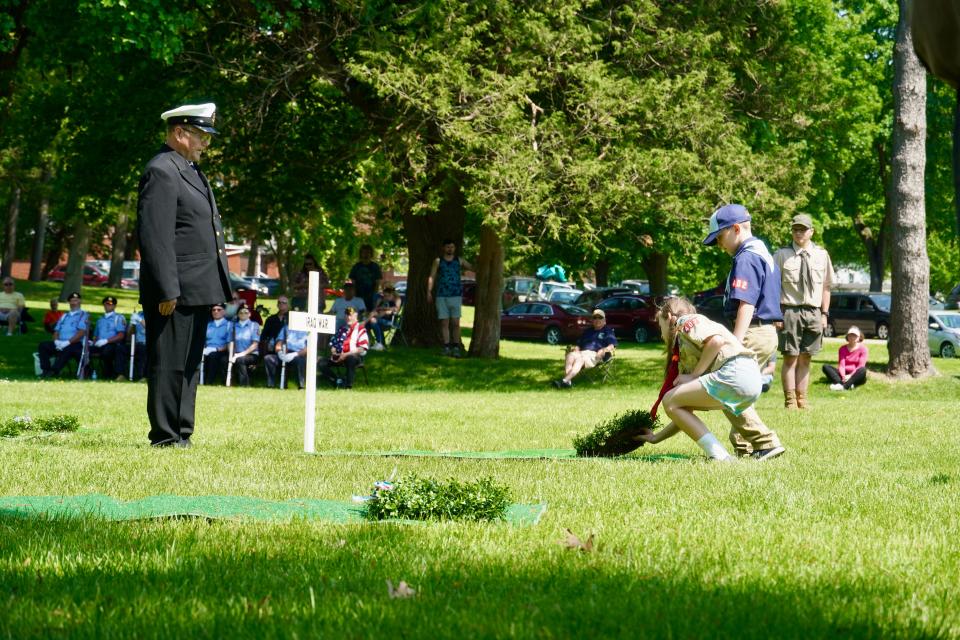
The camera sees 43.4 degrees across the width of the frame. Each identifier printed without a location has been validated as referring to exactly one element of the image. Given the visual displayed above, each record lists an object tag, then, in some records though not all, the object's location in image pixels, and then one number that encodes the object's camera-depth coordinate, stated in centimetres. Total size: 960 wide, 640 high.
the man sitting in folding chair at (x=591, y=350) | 2077
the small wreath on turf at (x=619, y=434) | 855
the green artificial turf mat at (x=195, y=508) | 557
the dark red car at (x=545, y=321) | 4203
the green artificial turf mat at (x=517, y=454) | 859
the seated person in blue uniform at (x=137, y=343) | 2123
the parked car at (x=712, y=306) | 3909
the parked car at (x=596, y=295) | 4744
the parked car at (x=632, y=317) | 4334
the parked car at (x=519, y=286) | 5812
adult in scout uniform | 1321
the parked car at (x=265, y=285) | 6906
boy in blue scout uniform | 928
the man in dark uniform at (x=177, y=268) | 841
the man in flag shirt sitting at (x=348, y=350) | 2019
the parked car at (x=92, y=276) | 7052
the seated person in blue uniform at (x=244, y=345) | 2053
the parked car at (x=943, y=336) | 3788
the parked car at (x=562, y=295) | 5420
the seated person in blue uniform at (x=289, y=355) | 2008
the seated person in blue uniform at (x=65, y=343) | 2127
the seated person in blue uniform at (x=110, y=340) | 2117
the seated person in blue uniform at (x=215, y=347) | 2061
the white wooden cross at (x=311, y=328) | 834
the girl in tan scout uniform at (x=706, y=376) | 806
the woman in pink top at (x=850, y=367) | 1916
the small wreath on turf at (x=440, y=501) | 548
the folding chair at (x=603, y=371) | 2102
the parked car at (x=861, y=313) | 4384
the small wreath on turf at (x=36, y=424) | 965
